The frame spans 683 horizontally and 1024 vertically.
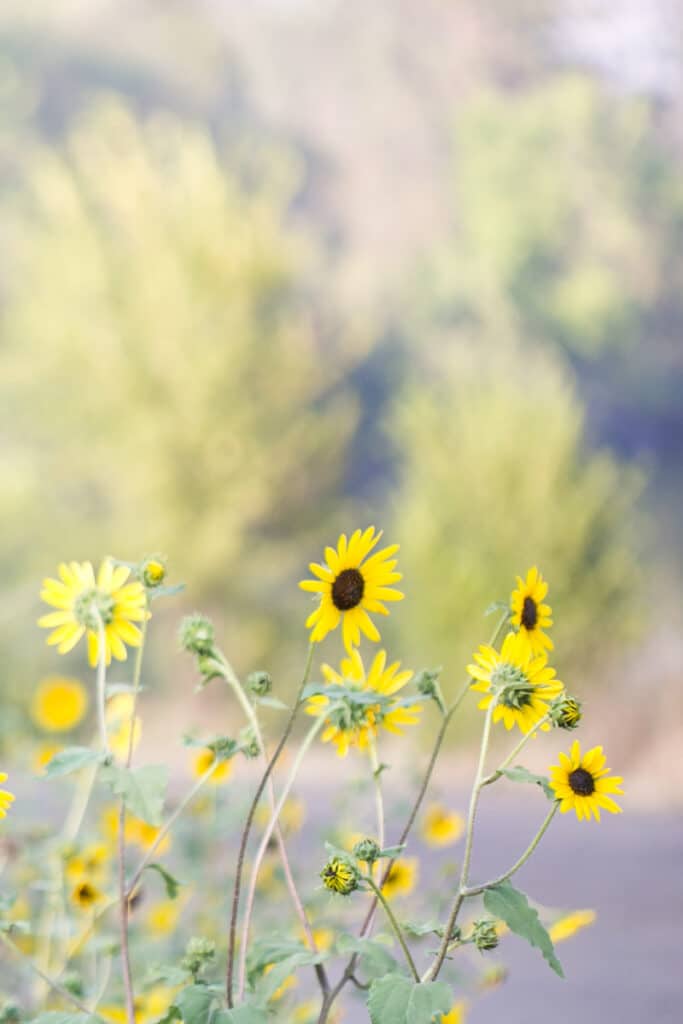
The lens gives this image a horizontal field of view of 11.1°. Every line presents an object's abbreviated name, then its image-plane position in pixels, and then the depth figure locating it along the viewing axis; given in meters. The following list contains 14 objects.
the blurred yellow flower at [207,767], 3.19
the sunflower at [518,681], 2.66
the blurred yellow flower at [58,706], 4.29
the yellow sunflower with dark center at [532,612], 2.67
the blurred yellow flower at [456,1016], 3.10
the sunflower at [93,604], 2.73
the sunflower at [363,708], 2.74
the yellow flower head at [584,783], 2.66
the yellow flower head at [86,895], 3.13
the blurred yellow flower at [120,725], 3.01
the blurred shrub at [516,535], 15.63
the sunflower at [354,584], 2.68
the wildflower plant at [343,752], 2.61
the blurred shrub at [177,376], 19.25
